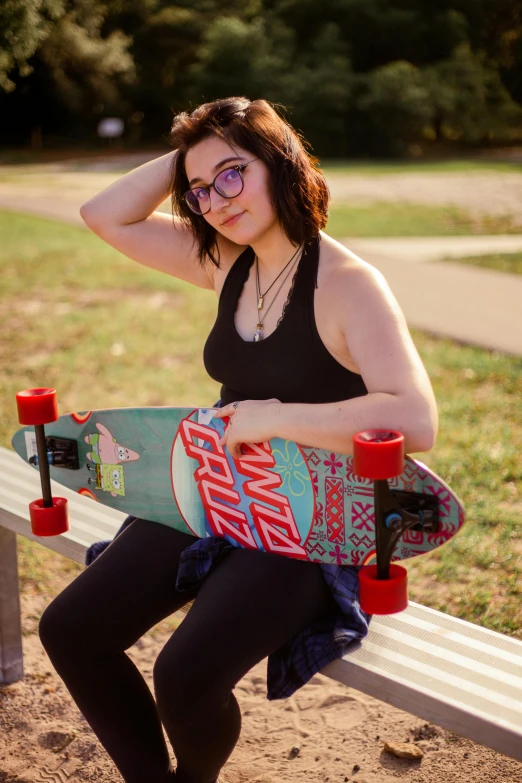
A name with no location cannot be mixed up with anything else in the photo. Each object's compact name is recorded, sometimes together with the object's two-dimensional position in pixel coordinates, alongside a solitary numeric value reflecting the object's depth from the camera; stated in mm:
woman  1614
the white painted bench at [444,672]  1488
